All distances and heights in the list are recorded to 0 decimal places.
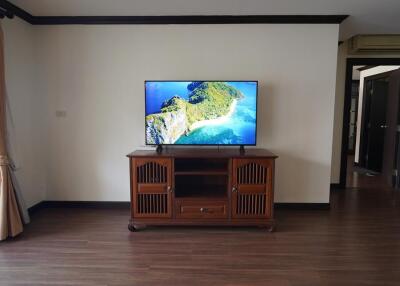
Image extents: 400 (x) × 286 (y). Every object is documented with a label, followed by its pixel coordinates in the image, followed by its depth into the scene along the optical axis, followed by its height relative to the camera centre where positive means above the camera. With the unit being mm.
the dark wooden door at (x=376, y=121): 5508 -45
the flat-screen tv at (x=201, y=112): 3020 +58
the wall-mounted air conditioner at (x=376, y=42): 3871 +1117
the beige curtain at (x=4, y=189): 2506 -693
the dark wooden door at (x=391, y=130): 4629 -200
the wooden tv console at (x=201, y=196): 2766 -805
